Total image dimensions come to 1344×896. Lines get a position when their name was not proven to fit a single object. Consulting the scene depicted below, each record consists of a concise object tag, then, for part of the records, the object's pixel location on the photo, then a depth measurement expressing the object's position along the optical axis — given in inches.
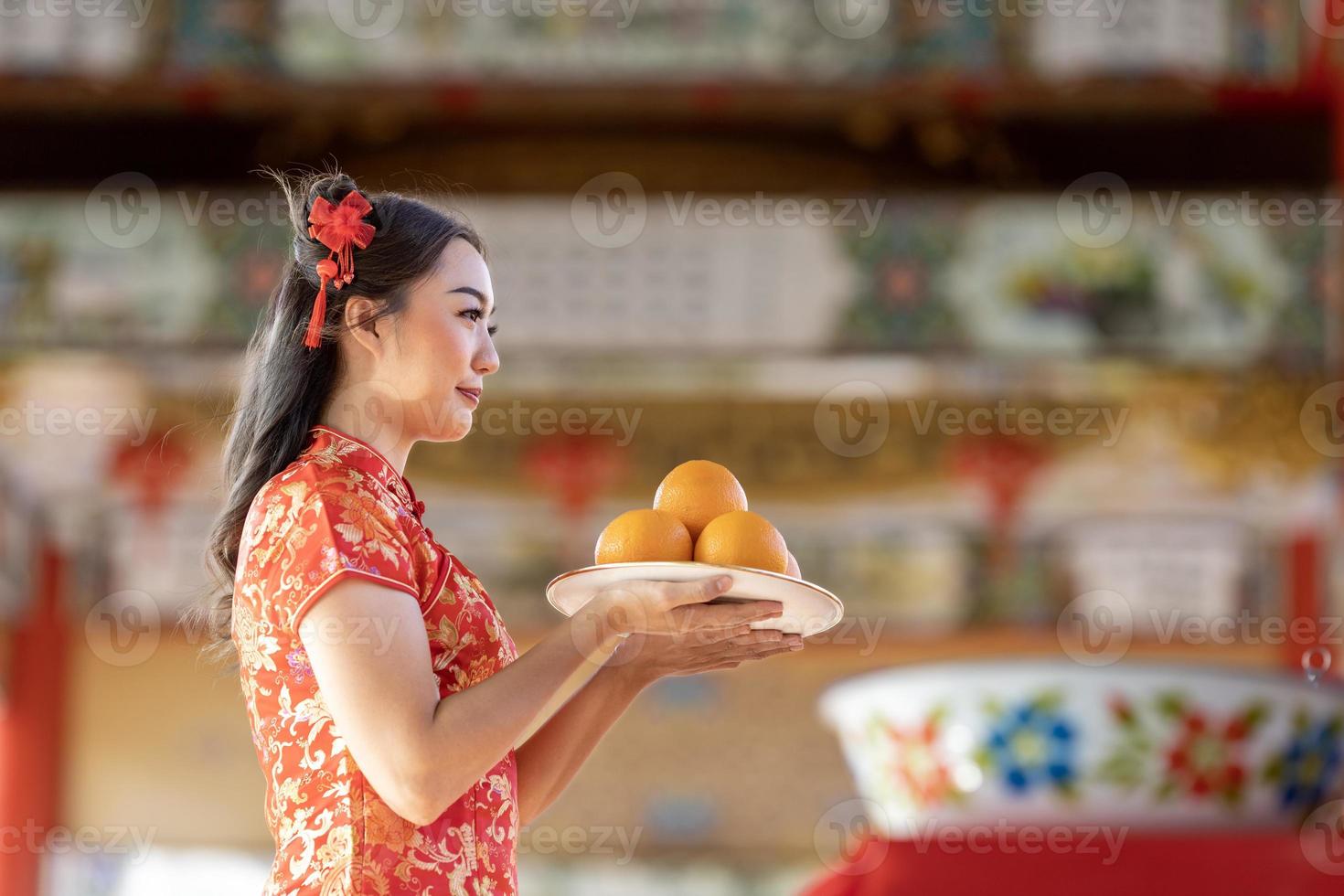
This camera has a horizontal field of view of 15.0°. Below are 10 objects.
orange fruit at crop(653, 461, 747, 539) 157.8
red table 151.1
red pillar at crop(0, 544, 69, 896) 499.7
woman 148.1
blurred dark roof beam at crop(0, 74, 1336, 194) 537.8
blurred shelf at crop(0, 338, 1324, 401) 477.8
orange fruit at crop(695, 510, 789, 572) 153.0
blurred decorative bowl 153.8
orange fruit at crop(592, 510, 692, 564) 154.1
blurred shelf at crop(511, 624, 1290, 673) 525.2
